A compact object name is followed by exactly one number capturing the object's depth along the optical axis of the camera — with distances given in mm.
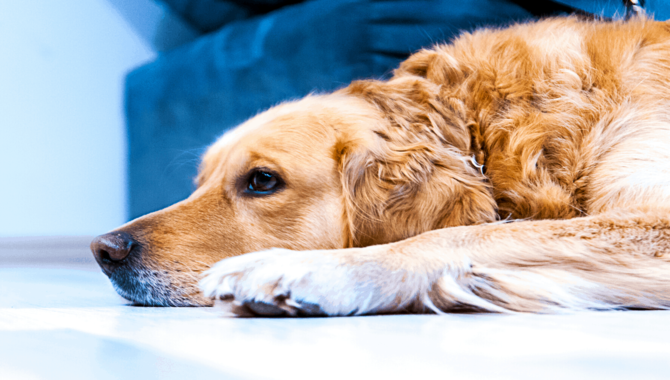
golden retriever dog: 786
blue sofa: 1104
